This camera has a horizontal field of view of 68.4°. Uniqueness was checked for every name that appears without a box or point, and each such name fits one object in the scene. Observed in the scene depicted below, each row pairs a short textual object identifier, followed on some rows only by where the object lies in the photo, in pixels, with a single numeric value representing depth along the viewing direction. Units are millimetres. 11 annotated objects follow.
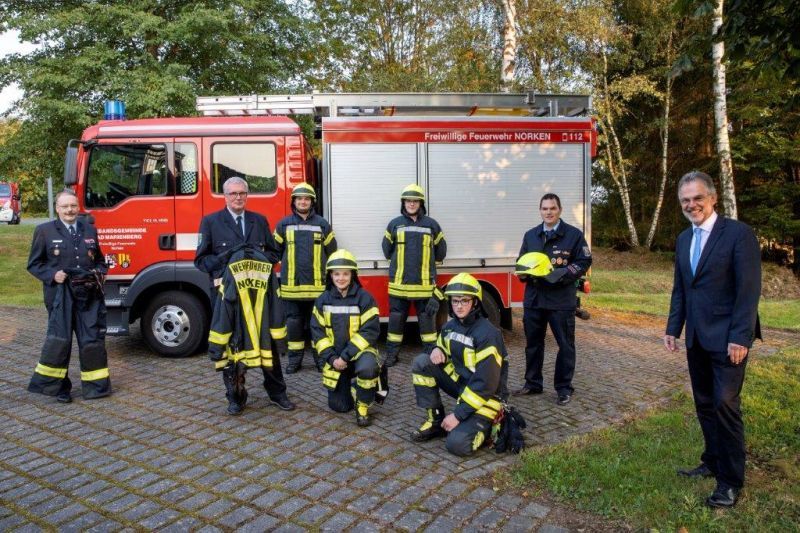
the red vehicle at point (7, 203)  28109
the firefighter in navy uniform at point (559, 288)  5000
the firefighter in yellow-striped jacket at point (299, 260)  5918
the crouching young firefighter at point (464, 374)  3844
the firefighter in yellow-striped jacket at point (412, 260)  6059
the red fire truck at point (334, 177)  6223
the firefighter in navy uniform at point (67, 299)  4988
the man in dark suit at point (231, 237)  4782
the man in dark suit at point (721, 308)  3066
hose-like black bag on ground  3941
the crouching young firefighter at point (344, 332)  4590
